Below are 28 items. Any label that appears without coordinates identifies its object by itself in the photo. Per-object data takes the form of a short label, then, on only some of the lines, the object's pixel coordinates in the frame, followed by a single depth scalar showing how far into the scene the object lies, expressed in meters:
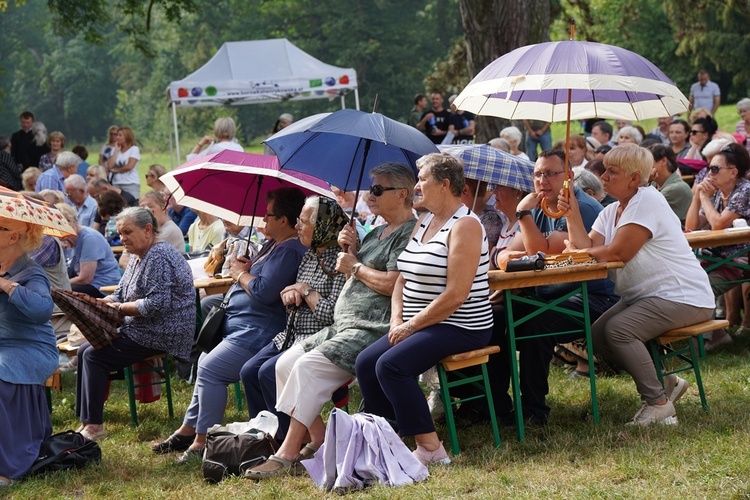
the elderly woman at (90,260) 13.10
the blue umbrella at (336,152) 9.57
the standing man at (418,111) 28.25
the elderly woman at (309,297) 9.23
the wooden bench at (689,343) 8.86
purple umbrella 8.62
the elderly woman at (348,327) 8.57
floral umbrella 8.62
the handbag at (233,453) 8.60
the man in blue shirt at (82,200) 17.31
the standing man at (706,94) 31.98
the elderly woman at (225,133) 20.88
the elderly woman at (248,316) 9.61
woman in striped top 8.10
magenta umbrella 10.87
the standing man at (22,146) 28.69
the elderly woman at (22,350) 8.95
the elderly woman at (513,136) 17.47
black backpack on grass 9.10
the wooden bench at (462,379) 8.25
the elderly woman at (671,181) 12.75
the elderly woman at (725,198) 11.52
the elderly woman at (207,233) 13.97
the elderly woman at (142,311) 10.20
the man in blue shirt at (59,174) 20.94
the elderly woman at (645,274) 8.76
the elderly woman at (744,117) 19.00
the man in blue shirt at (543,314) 9.18
